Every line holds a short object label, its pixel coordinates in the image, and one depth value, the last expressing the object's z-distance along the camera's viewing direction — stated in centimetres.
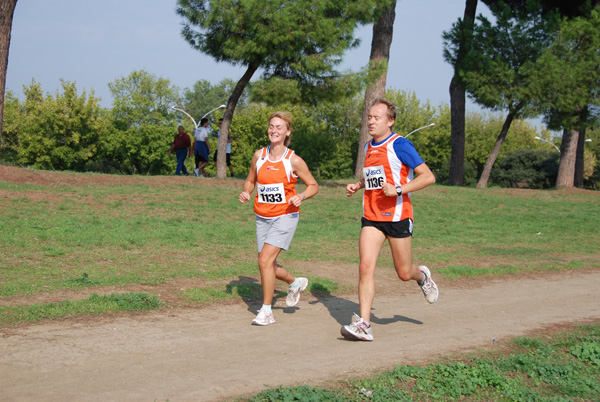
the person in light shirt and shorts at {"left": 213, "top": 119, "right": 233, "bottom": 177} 2192
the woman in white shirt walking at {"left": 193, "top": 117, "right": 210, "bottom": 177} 2050
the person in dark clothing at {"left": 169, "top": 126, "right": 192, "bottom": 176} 2103
